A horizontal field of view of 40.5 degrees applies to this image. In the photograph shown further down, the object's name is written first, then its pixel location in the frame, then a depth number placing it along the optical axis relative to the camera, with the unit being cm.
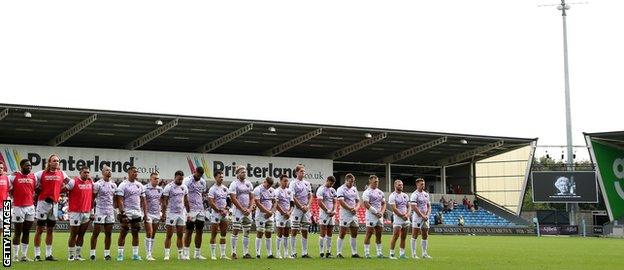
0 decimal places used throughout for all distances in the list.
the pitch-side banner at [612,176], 6519
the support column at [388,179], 6944
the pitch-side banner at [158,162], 5509
